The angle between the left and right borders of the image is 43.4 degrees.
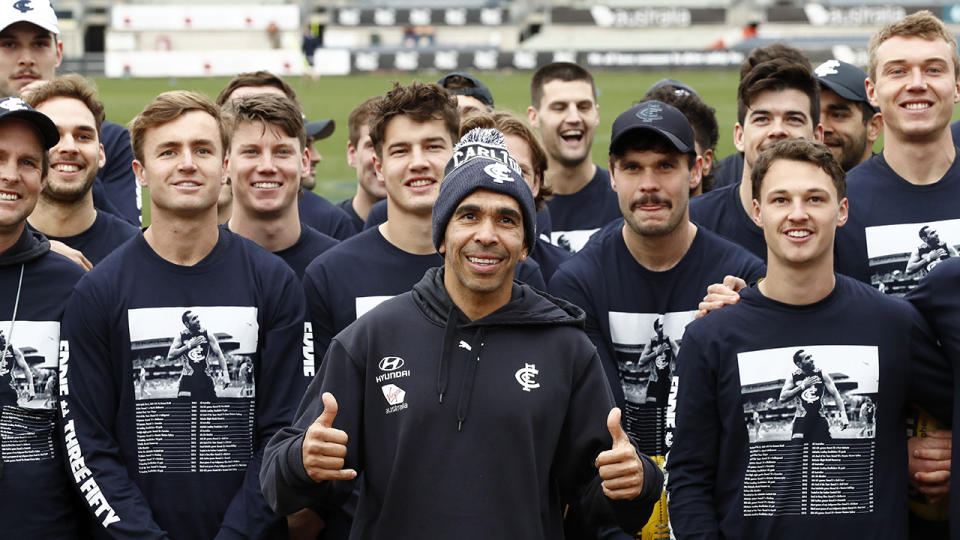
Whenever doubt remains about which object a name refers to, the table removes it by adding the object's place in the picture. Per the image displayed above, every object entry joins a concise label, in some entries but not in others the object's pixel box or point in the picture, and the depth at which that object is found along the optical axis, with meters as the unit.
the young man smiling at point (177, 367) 4.28
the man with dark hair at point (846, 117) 6.16
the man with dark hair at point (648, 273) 4.77
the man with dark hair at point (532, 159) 5.53
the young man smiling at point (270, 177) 5.30
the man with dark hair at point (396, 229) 4.69
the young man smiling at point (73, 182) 5.25
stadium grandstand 42.19
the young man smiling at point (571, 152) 6.69
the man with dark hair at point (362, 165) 6.99
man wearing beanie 3.44
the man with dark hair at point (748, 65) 6.47
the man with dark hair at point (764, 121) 5.55
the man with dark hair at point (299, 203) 6.38
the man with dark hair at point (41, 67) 6.57
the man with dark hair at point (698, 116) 6.54
